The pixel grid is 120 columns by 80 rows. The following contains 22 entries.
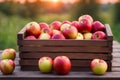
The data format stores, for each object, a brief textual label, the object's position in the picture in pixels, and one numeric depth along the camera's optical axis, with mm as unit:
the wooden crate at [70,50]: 2355
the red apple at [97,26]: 2566
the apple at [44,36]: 2415
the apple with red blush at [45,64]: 2297
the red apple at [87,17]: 2578
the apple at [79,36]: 2434
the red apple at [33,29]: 2506
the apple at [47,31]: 2496
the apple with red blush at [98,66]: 2258
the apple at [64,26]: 2508
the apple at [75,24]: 2559
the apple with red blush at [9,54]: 2543
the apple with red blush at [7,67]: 2297
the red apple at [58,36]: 2391
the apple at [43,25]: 2604
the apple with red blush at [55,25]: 2612
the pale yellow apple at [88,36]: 2451
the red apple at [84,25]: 2516
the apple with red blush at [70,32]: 2414
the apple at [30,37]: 2424
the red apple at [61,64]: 2262
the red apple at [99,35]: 2395
